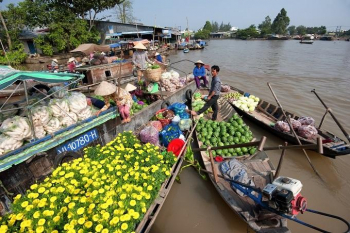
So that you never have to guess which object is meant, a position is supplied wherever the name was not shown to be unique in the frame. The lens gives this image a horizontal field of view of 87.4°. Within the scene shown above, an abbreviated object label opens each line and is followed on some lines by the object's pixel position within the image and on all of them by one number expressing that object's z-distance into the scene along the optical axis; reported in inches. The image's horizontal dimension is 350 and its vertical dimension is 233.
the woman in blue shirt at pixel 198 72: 356.6
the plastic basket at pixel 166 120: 237.9
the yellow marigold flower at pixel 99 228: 83.2
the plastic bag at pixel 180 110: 249.6
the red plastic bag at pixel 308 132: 225.0
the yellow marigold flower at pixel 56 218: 88.1
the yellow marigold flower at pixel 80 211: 87.7
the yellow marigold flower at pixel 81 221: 84.9
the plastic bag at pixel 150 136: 197.8
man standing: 230.3
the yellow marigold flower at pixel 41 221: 83.7
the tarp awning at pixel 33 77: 123.6
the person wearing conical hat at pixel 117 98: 194.1
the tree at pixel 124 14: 1476.4
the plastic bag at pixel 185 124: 225.1
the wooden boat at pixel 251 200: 124.3
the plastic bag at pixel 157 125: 224.8
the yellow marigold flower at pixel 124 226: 87.4
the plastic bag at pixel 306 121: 244.8
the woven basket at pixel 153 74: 289.3
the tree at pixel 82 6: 770.9
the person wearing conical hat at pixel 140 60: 340.3
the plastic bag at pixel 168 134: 203.6
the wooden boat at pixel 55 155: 134.5
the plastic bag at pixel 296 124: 240.5
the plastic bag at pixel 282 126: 247.3
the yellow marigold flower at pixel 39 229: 81.9
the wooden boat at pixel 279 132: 201.3
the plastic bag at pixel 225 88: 388.5
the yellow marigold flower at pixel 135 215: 92.0
